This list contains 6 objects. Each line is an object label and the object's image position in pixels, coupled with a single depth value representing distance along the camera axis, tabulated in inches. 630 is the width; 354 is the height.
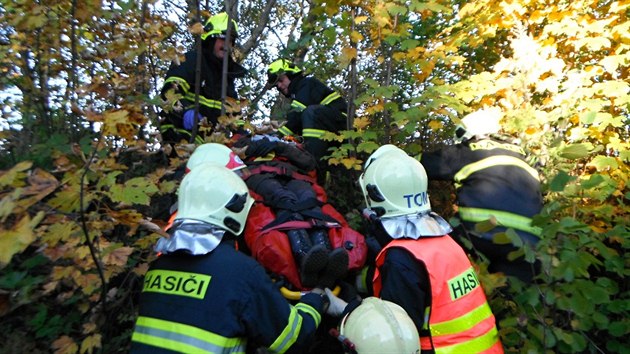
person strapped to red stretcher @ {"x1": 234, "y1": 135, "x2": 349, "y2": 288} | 101.0
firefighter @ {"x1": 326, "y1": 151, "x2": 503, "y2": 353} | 87.7
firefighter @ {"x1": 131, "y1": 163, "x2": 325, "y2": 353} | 75.5
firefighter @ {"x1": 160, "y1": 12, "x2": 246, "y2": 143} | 156.3
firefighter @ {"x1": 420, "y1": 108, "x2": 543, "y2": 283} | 120.0
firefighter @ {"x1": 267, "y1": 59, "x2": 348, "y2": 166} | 176.7
